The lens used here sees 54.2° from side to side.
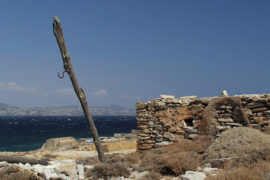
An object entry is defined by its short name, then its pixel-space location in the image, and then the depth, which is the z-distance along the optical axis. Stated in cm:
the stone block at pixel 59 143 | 2580
